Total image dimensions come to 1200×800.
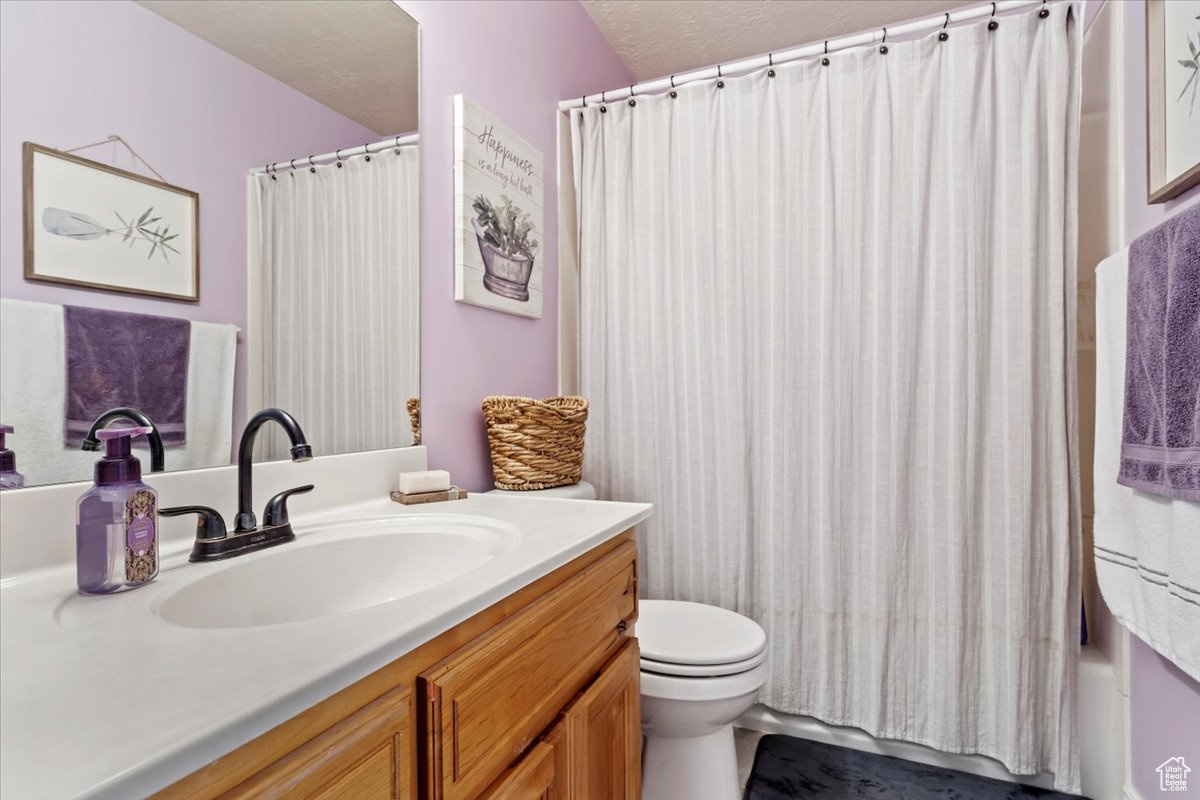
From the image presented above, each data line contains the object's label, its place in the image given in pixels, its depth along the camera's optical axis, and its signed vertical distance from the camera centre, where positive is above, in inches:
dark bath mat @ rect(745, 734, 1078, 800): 61.3 -42.5
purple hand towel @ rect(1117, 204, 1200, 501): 40.9 +2.6
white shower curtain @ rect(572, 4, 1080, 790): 60.9 +3.1
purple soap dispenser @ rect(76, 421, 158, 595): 25.6 -5.9
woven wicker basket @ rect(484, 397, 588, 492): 60.0 -4.6
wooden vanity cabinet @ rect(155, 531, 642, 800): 18.1 -13.6
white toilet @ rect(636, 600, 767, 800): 52.4 -27.7
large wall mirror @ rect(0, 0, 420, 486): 28.6 +10.8
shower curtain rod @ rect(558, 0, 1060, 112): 62.2 +41.5
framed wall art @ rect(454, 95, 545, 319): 58.6 +20.4
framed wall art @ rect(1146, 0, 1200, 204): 43.7 +24.2
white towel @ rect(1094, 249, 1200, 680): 41.5 -11.4
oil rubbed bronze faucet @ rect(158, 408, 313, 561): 31.4 -7.2
